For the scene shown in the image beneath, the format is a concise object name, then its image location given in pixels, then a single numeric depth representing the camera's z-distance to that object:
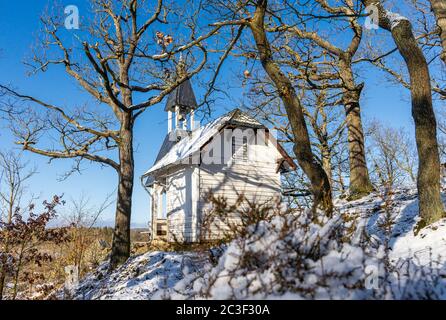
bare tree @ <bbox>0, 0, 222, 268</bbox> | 10.78
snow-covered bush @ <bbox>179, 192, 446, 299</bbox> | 2.41
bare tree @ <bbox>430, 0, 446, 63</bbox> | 7.93
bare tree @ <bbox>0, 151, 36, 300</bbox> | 9.49
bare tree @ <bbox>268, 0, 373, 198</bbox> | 12.26
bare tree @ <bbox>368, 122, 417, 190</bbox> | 27.90
